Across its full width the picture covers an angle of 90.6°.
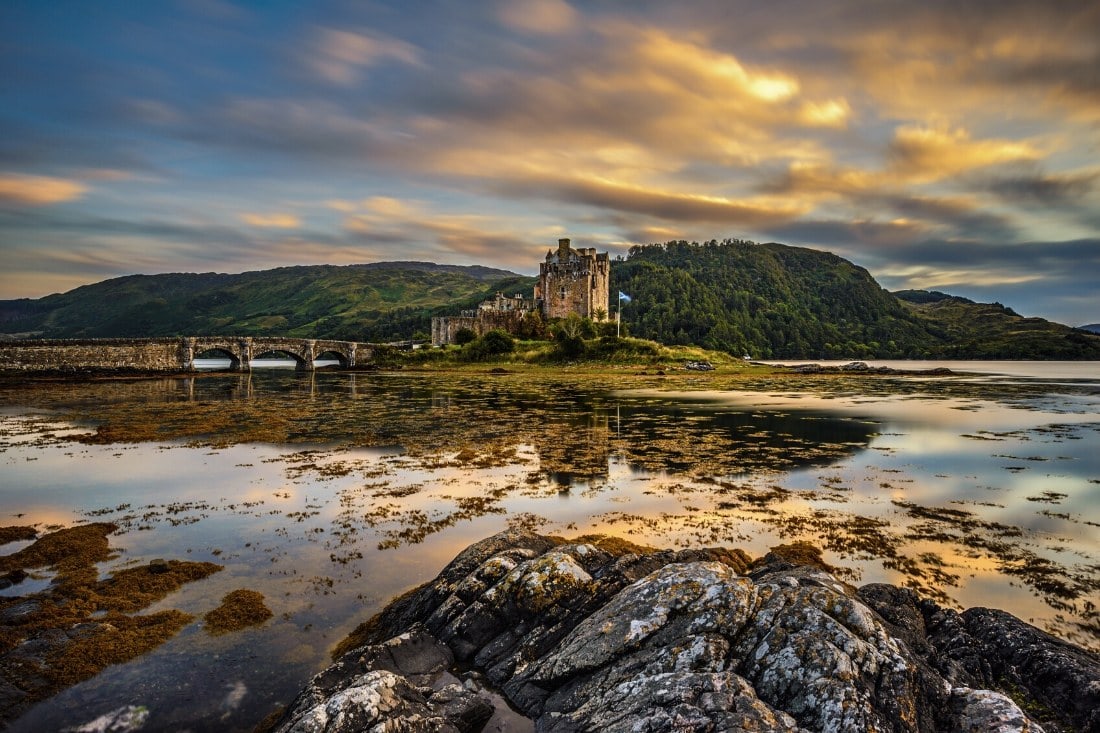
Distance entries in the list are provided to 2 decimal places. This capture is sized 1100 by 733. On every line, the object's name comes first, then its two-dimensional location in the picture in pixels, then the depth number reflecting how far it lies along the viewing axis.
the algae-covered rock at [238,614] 10.10
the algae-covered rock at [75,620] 8.39
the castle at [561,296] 110.50
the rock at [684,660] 6.33
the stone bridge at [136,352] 76.50
